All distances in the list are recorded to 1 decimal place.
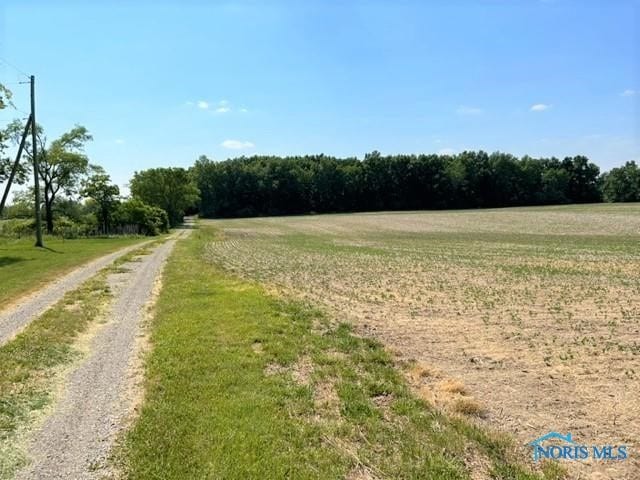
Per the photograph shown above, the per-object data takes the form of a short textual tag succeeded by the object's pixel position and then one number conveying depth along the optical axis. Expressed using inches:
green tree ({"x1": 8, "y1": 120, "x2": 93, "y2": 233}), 1870.2
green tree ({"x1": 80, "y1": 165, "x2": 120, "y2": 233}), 1918.1
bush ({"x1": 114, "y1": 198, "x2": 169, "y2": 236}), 1953.7
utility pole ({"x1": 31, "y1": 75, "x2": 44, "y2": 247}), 1143.6
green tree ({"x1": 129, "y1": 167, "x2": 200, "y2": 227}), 2984.7
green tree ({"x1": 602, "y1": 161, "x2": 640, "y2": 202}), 4355.3
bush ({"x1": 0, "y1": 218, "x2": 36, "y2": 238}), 1723.7
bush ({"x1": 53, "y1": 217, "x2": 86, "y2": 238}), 1770.2
